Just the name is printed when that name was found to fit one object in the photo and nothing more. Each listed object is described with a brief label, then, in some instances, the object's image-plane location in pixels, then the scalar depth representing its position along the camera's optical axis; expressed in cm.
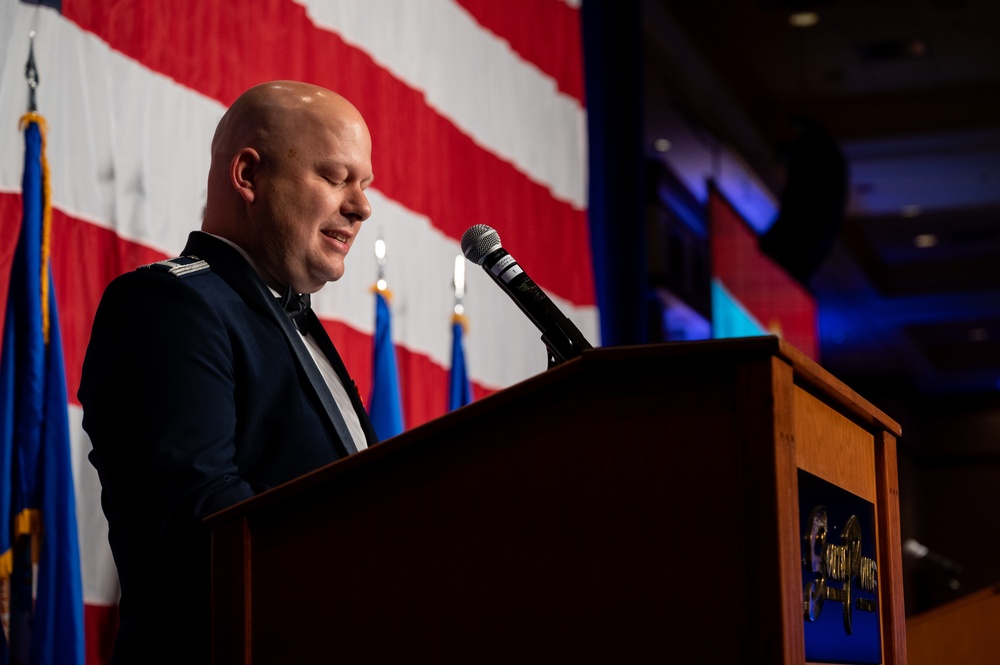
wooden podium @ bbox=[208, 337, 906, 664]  203
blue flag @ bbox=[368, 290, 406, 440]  570
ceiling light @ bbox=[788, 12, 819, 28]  1477
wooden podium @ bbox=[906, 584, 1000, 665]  573
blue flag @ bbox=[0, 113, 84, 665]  389
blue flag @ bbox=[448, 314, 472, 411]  641
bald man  251
